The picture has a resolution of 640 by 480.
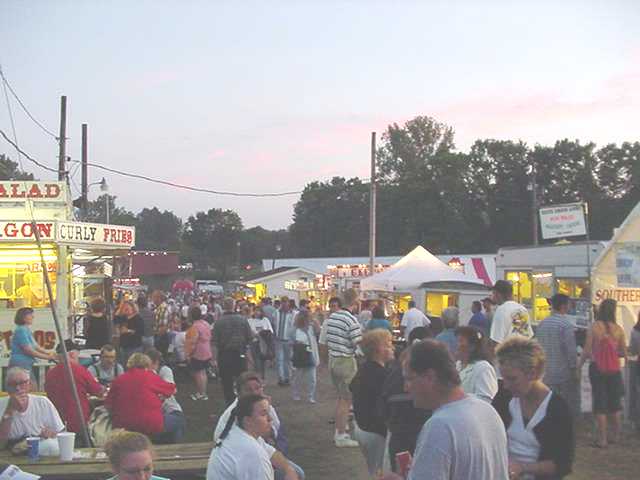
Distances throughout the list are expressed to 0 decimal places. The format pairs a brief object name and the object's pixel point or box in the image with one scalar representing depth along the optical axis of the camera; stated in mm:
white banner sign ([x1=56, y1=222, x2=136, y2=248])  11578
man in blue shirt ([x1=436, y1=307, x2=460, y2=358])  8494
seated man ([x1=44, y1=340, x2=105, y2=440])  6906
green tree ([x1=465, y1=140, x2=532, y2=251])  58281
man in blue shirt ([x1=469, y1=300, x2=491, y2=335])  11992
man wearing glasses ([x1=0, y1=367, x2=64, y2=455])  5723
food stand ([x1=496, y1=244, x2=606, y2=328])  15062
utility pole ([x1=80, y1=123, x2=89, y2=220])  26031
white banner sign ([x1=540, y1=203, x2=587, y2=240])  12457
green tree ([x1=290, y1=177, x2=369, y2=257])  74688
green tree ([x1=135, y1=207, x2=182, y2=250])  135375
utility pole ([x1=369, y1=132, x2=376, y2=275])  23838
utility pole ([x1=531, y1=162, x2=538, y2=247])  34600
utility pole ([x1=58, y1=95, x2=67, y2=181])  23359
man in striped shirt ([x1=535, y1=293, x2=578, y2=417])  8281
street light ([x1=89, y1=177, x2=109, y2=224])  32031
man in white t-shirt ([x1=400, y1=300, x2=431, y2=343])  12641
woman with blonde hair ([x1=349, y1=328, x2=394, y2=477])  5734
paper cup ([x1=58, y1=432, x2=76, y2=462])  5363
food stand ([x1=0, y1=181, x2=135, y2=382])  11242
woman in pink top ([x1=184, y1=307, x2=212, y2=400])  12219
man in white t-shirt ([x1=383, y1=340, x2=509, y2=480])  2629
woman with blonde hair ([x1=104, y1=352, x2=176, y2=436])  6516
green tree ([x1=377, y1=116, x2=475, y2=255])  60031
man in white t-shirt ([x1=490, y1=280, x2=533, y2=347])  8414
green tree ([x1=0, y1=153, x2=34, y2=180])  76019
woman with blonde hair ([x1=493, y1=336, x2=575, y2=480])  3523
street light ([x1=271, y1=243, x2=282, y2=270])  61481
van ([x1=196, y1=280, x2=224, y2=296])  53938
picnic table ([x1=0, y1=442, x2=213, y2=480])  5059
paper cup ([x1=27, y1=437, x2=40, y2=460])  5461
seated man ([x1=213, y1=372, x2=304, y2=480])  5244
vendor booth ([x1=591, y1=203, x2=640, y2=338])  10773
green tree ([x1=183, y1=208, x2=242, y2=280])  93875
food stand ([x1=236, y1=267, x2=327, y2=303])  41031
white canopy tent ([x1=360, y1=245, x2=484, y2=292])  18734
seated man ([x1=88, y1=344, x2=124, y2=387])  8386
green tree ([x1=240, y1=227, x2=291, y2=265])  98475
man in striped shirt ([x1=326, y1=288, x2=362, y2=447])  8875
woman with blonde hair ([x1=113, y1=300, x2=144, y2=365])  12375
